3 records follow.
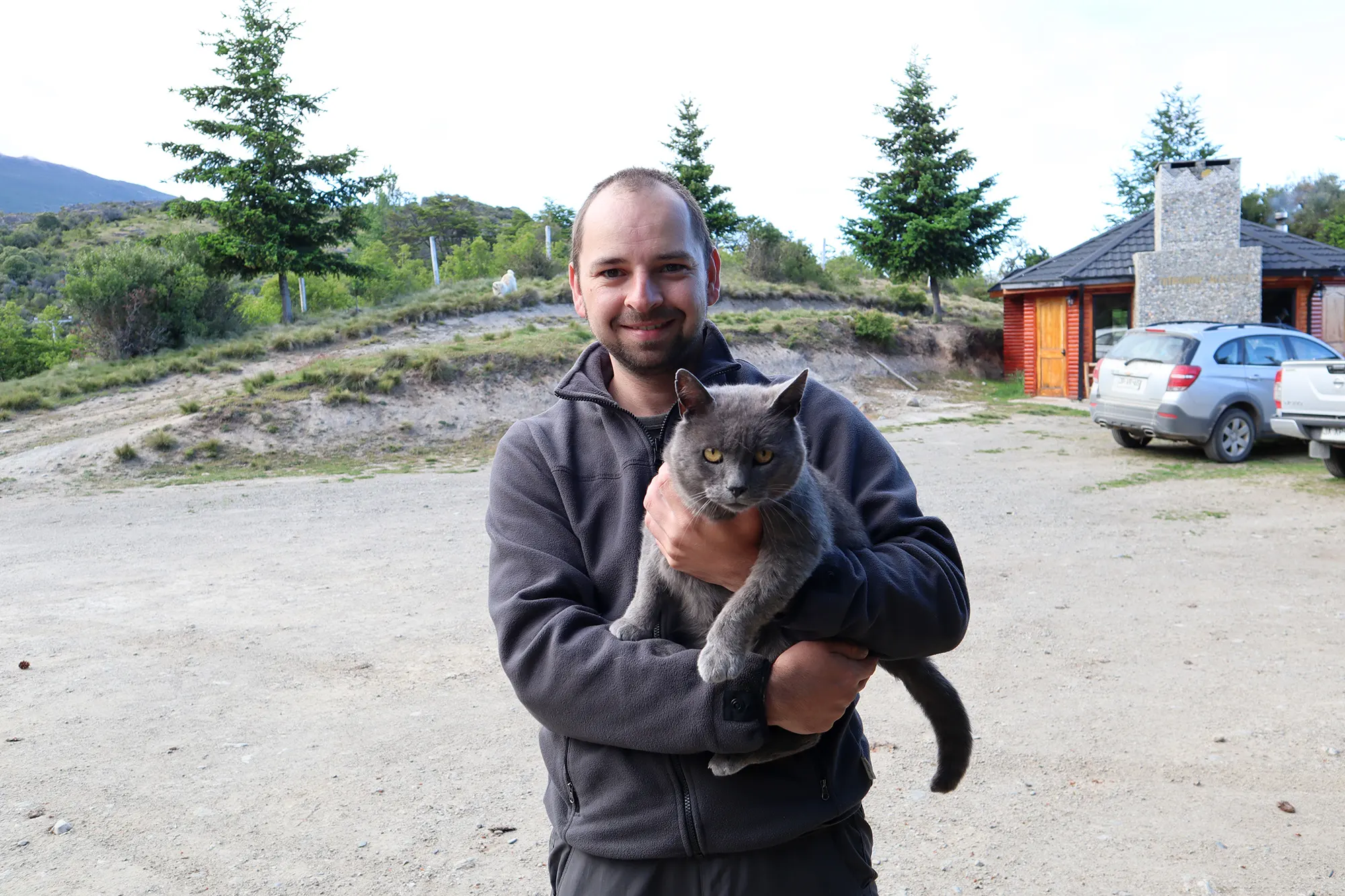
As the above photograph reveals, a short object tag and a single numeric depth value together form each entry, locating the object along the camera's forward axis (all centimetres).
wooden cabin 2430
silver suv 1409
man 204
